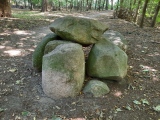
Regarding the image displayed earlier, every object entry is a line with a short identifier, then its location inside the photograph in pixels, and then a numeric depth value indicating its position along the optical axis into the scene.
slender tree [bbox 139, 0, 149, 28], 11.29
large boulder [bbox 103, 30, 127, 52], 5.81
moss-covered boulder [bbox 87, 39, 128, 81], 4.21
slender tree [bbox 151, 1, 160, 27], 11.56
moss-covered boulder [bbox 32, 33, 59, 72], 4.67
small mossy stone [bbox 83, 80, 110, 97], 3.91
